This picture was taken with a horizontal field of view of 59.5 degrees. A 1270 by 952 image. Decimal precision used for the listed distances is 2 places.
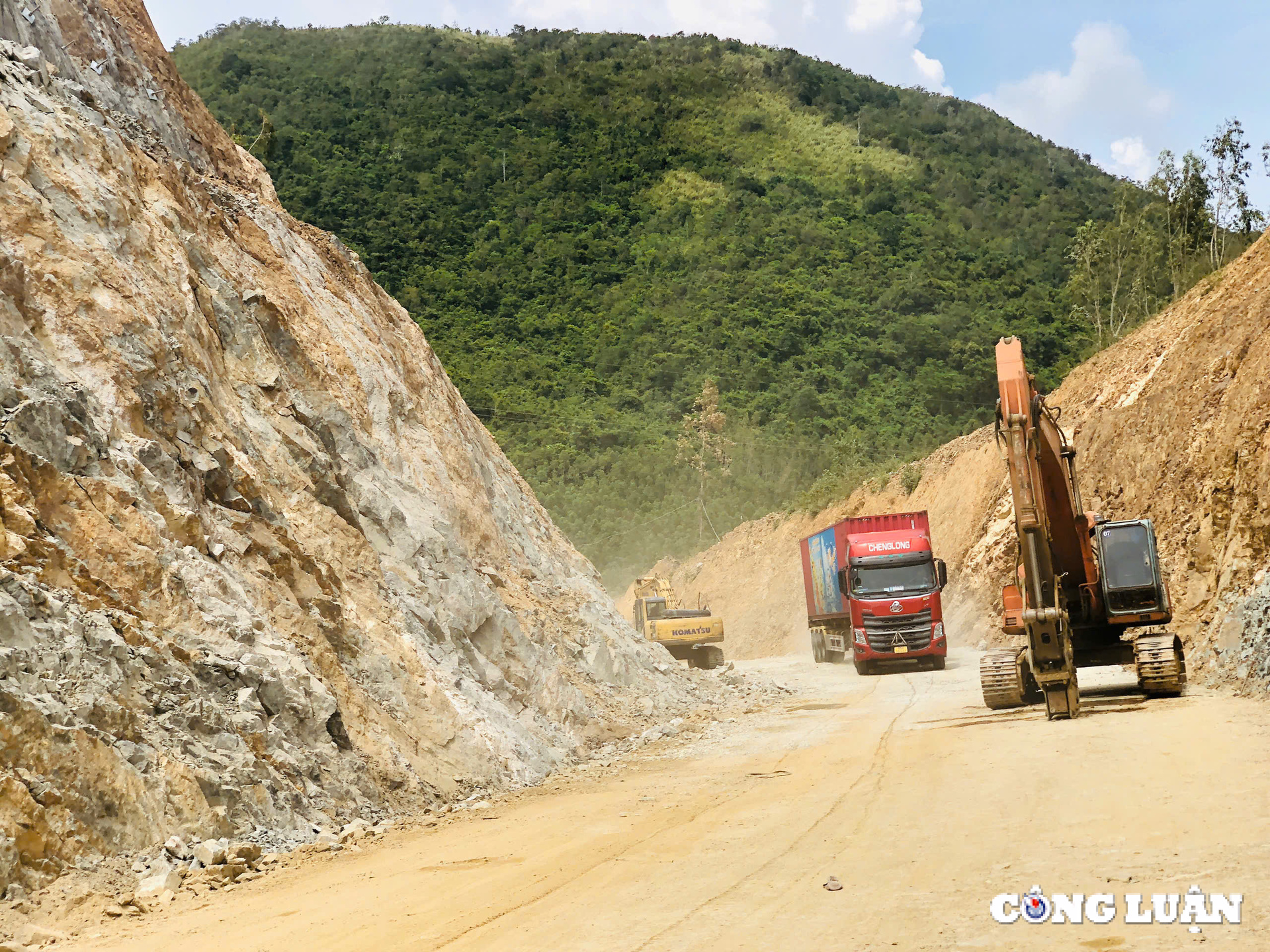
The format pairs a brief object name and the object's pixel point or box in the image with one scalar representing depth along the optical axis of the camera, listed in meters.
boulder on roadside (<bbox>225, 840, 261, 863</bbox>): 8.99
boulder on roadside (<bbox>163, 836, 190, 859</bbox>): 8.72
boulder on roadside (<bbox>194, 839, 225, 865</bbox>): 8.78
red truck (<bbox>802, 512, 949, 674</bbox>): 27.86
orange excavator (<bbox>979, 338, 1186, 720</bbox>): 15.09
